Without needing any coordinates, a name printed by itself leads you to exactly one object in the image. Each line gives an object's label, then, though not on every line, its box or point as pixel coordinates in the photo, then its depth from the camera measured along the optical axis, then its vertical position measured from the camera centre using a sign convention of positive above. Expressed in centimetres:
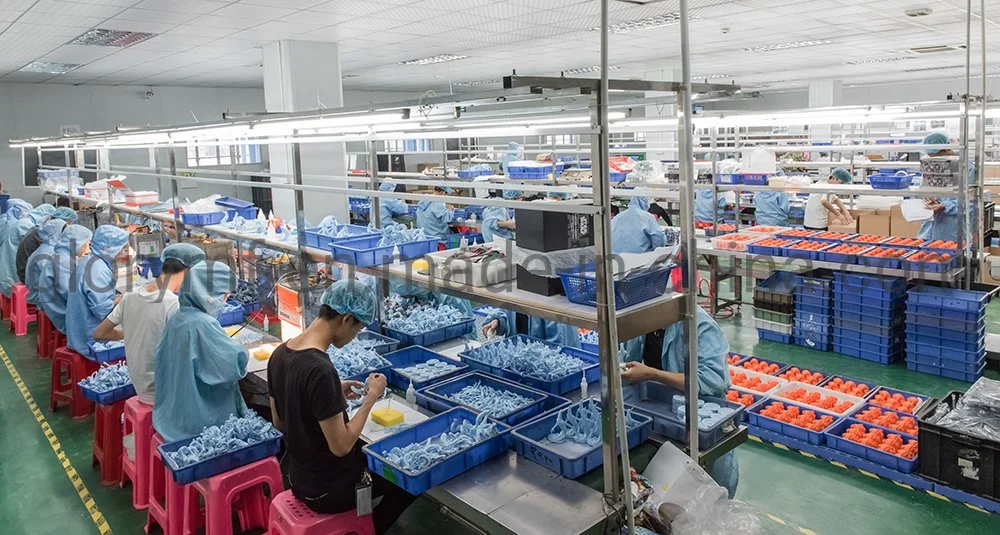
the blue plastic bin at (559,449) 250 -101
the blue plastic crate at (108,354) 470 -107
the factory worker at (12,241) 765 -44
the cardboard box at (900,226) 756 -64
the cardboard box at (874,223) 780 -62
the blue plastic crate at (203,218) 562 -20
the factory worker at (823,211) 785 -46
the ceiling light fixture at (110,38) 770 +186
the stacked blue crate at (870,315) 587 -127
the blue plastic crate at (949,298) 536 -104
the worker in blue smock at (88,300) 493 -73
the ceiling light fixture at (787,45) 1055 +199
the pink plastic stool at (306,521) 268 -130
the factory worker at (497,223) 702 -42
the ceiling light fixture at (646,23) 816 +190
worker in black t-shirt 243 -78
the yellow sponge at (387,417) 303 -101
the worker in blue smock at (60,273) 563 -60
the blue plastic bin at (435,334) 421 -92
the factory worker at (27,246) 686 -45
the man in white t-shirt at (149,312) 367 -62
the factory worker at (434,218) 909 -43
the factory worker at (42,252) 593 -45
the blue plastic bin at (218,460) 308 -124
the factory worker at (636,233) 392 -31
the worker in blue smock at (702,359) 280 -77
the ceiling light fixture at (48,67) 1014 +202
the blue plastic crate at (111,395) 415 -119
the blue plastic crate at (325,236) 389 -26
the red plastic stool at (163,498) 344 -156
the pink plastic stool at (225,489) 320 -140
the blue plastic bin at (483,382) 296 -97
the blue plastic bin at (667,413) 271 -99
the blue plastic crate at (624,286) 231 -37
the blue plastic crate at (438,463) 248 -102
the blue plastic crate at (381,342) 405 -92
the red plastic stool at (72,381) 524 -145
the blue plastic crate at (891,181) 584 -11
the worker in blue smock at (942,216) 629 -46
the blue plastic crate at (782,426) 430 -163
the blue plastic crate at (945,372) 549 -167
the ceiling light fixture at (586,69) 1357 +220
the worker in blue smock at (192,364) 331 -82
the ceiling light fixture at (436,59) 1097 +207
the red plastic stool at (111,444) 428 -153
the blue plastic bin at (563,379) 326 -95
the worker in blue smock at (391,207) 1058 -31
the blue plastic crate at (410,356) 394 -98
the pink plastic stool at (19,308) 790 -123
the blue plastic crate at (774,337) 662 -159
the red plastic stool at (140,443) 379 -135
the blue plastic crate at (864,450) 393 -166
